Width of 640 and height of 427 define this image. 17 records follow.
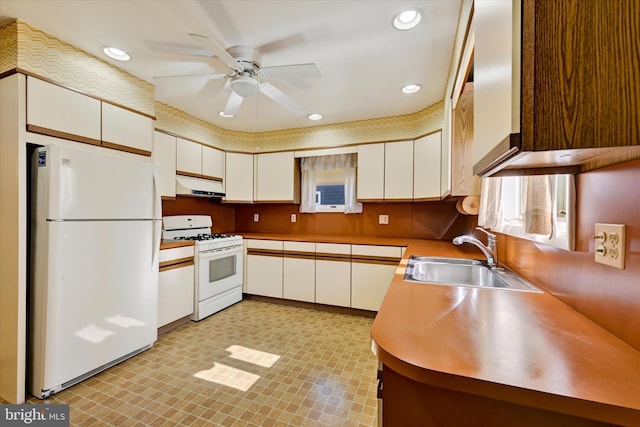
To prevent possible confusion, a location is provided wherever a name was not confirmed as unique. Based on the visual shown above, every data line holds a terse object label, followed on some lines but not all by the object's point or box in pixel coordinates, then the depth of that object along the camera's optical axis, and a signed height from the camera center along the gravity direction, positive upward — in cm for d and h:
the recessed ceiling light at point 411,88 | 246 +114
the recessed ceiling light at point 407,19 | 157 +114
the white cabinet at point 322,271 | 301 -69
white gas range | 295 -58
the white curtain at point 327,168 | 366 +48
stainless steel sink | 162 -37
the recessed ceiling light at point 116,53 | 196 +115
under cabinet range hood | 308 +29
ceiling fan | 180 +96
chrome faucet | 178 -22
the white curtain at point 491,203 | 154 +6
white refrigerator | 169 -36
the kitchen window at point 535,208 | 94 +3
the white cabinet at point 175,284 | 258 -72
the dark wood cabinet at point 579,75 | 48 +24
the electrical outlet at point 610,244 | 70 -8
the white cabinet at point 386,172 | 313 +48
